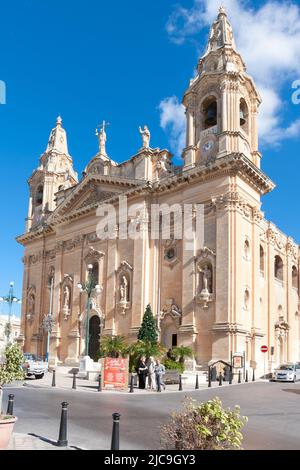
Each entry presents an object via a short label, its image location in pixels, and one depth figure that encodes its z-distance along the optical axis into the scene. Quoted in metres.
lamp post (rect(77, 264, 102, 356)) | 32.64
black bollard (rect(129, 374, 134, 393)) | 22.67
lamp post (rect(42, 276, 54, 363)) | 44.19
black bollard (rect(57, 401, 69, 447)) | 9.59
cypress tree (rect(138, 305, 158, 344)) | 33.47
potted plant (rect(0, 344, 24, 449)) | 10.16
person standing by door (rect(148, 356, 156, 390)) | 24.18
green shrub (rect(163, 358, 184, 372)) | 29.75
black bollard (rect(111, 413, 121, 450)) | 8.12
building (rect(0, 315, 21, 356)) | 108.62
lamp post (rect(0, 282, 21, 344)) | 46.25
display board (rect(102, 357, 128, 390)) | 23.44
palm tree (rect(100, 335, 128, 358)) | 31.06
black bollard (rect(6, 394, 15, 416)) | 11.46
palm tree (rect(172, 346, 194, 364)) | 31.77
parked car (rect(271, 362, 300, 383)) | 32.28
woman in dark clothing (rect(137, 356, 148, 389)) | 24.50
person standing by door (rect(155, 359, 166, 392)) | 23.33
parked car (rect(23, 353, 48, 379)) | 29.80
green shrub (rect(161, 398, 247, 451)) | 6.81
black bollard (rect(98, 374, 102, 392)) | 23.14
